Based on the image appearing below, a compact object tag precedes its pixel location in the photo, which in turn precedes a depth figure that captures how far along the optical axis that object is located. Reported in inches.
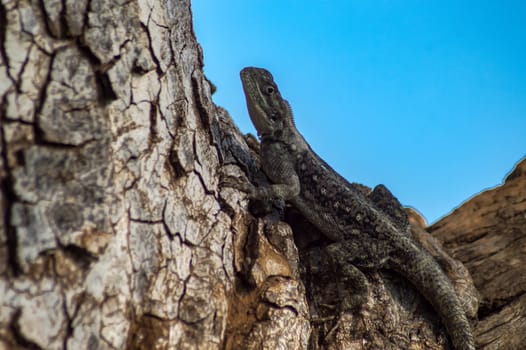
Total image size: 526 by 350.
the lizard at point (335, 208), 119.3
